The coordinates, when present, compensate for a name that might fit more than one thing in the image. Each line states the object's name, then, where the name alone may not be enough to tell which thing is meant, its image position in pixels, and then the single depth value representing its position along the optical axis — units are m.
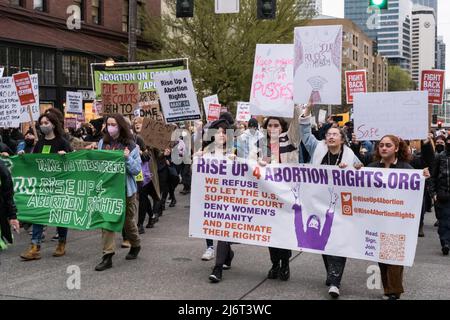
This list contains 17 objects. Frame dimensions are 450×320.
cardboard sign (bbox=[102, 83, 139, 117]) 11.00
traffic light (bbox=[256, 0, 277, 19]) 12.73
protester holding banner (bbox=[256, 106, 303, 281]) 6.43
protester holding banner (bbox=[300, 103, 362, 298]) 5.87
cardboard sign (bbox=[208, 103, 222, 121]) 17.70
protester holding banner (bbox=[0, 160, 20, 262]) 5.94
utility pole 18.24
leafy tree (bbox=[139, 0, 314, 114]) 28.52
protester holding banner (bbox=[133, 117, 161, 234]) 9.38
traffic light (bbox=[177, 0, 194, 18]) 12.81
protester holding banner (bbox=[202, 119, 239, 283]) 6.36
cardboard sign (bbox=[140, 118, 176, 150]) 9.36
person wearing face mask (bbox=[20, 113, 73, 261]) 7.54
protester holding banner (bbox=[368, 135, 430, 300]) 5.68
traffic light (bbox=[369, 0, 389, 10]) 11.09
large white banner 5.66
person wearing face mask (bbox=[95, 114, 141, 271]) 7.29
